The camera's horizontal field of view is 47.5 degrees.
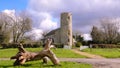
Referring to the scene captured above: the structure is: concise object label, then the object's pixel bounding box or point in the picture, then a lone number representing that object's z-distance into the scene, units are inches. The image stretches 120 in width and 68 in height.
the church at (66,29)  1434.8
